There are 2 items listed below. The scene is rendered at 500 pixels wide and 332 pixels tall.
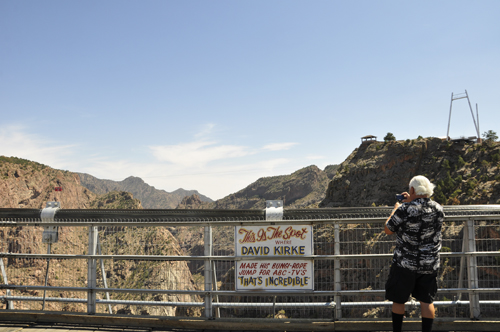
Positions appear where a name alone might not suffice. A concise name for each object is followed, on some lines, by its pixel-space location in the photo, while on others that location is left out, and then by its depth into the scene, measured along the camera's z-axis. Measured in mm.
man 4145
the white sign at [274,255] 5469
